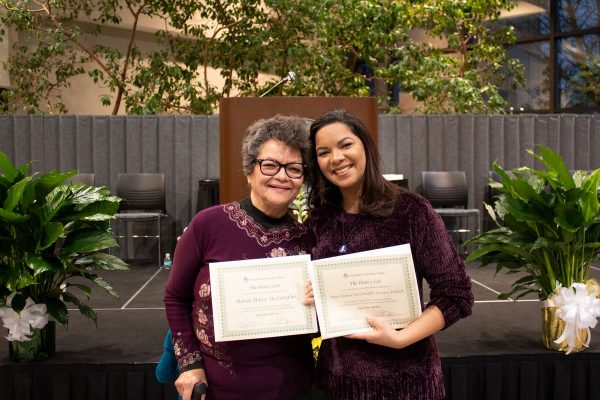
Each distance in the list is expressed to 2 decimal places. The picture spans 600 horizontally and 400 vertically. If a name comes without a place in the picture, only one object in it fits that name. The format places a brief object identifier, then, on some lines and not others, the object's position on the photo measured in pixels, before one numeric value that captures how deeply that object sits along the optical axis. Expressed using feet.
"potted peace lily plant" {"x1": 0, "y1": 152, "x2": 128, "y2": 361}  8.40
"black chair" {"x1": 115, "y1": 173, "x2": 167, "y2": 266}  21.18
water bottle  20.26
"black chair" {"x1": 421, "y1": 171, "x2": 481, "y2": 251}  21.66
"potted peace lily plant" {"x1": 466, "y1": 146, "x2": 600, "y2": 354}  8.90
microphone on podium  10.91
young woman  4.65
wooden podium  12.16
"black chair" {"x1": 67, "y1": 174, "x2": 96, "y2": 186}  21.22
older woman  4.86
